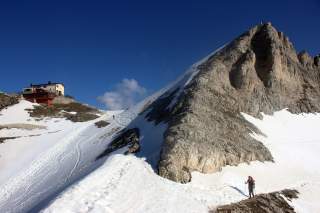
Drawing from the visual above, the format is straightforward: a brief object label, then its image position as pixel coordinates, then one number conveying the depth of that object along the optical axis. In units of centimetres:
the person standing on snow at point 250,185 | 2944
